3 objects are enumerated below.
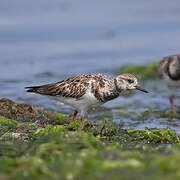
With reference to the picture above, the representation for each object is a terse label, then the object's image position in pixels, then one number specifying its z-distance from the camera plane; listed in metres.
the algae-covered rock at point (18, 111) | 11.91
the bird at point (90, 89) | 11.17
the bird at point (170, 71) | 17.09
